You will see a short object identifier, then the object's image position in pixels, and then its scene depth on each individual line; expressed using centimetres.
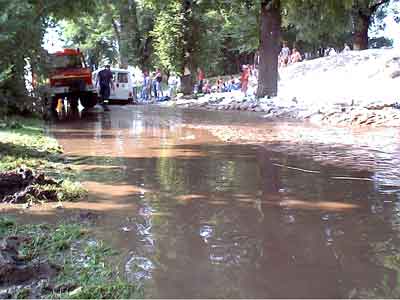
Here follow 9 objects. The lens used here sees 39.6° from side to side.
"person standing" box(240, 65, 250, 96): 2952
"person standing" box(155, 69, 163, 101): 3694
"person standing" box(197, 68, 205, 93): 3591
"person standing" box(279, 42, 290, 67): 3557
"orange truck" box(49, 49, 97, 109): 2228
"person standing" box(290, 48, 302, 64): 3550
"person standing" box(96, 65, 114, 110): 2508
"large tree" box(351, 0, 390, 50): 3447
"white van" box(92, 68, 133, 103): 2994
